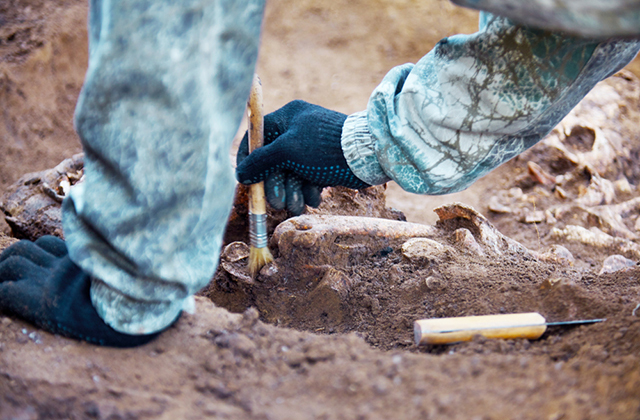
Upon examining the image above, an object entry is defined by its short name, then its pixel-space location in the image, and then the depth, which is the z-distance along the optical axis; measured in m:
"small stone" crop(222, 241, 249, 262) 2.10
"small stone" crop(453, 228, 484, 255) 2.08
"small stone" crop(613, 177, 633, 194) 3.58
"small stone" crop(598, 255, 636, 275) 2.35
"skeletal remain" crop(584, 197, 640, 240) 3.13
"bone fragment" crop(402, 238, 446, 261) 1.98
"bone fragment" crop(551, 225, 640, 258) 2.82
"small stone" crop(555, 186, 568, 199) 3.53
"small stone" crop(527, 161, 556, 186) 3.70
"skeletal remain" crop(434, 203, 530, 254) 2.21
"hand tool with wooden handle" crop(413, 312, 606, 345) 1.27
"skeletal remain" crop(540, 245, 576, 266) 2.25
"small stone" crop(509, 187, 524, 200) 3.72
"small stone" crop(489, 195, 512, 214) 3.59
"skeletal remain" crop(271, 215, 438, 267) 2.03
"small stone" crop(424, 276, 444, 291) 1.71
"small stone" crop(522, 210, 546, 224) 3.37
